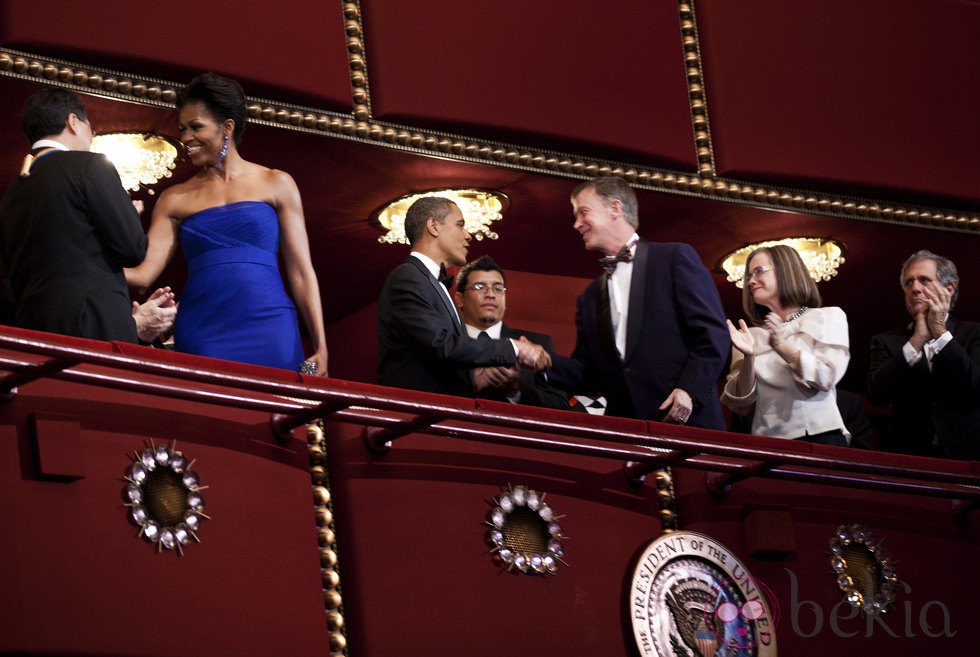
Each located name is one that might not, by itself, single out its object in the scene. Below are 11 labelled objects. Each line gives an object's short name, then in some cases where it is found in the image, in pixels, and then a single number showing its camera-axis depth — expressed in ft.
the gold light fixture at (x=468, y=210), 44.62
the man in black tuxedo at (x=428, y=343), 33.53
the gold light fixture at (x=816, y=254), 49.29
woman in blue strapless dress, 32.99
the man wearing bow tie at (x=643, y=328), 33.91
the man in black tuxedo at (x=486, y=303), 40.37
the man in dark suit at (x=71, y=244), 29.32
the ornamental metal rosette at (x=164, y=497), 27.04
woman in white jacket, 35.45
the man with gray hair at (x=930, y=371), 37.09
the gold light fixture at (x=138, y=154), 39.88
